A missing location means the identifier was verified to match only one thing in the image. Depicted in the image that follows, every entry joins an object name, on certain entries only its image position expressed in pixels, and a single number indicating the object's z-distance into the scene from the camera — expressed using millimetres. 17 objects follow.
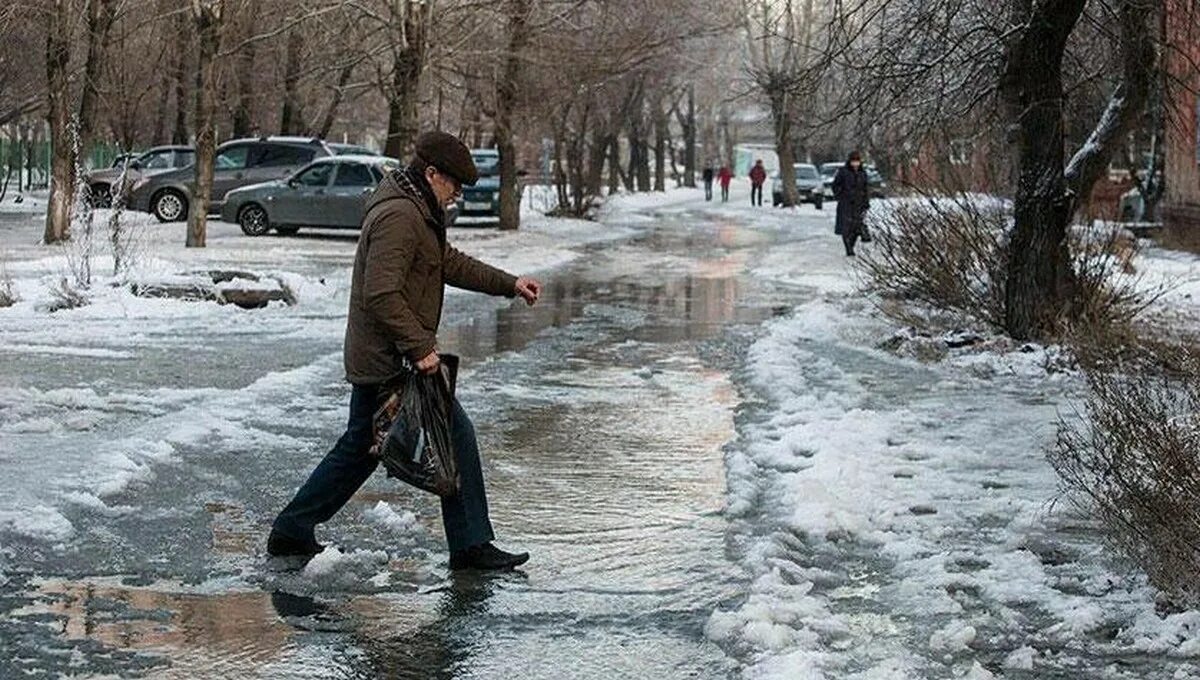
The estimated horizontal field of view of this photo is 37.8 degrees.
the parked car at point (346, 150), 40594
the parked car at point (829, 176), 51647
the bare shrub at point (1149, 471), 6133
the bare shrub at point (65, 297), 17703
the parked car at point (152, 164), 38444
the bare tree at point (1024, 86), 13820
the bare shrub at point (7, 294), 17859
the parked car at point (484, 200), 39906
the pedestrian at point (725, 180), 75250
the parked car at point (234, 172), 36875
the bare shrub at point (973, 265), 15109
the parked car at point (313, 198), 32500
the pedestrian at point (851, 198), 29694
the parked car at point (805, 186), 64938
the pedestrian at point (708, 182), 78438
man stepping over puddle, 6793
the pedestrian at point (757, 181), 67962
